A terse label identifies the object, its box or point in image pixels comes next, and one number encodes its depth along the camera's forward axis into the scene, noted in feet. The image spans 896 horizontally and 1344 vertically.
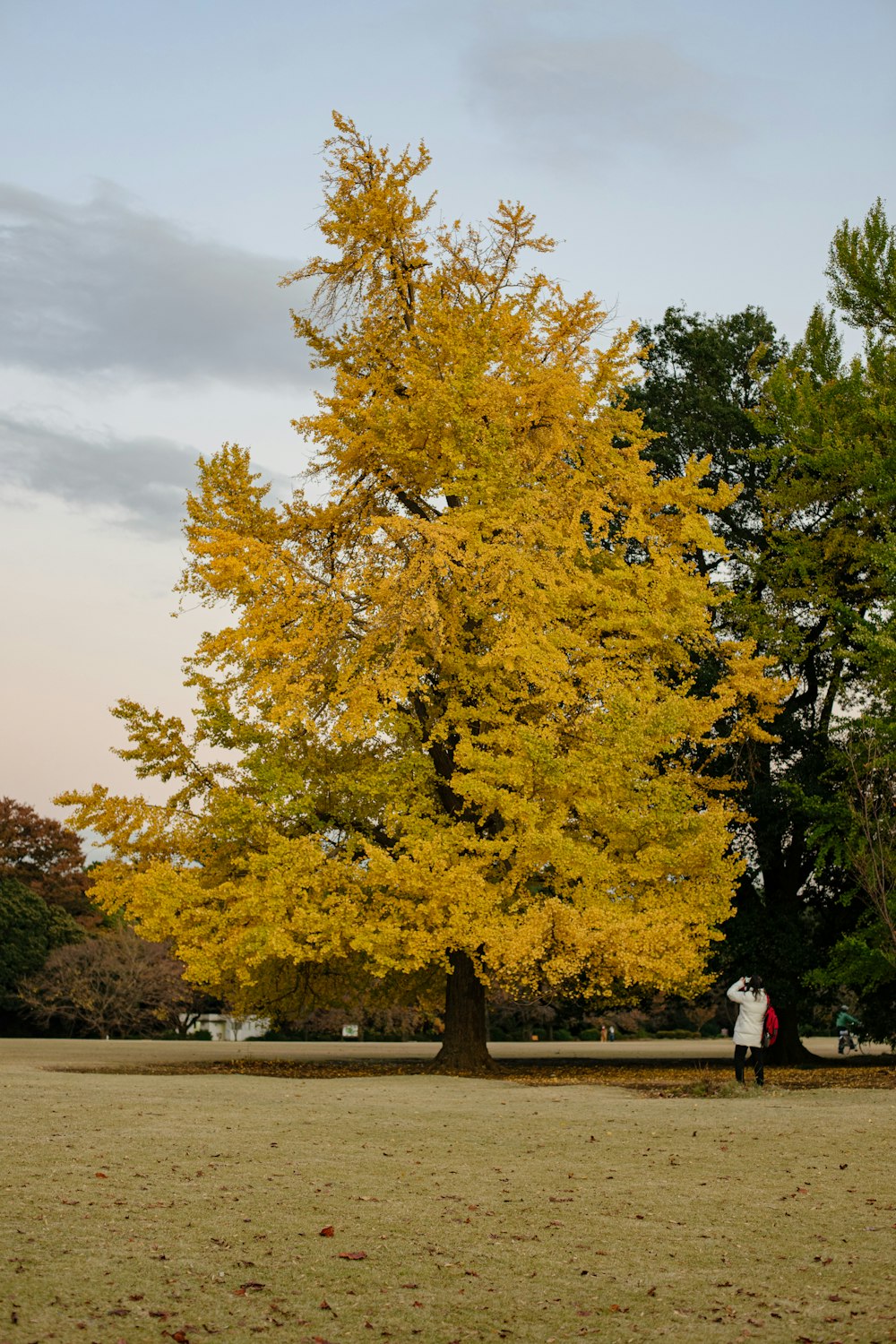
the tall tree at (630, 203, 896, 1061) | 81.51
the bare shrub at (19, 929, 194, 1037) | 139.33
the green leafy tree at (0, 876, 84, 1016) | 141.49
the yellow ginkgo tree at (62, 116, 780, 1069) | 62.75
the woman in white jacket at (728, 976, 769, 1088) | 51.90
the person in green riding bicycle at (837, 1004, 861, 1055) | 114.11
